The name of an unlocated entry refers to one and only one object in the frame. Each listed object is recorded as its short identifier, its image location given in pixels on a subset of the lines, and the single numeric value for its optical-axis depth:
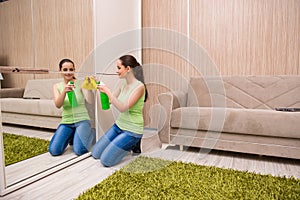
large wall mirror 1.52
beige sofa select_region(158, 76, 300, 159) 1.88
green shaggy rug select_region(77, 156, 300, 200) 1.36
